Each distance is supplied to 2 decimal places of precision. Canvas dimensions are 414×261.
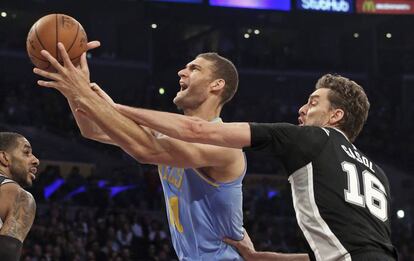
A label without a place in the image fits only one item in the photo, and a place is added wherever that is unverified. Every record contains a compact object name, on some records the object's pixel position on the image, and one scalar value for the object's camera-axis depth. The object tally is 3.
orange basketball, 4.32
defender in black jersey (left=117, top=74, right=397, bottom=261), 3.90
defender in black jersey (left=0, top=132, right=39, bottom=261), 5.28
